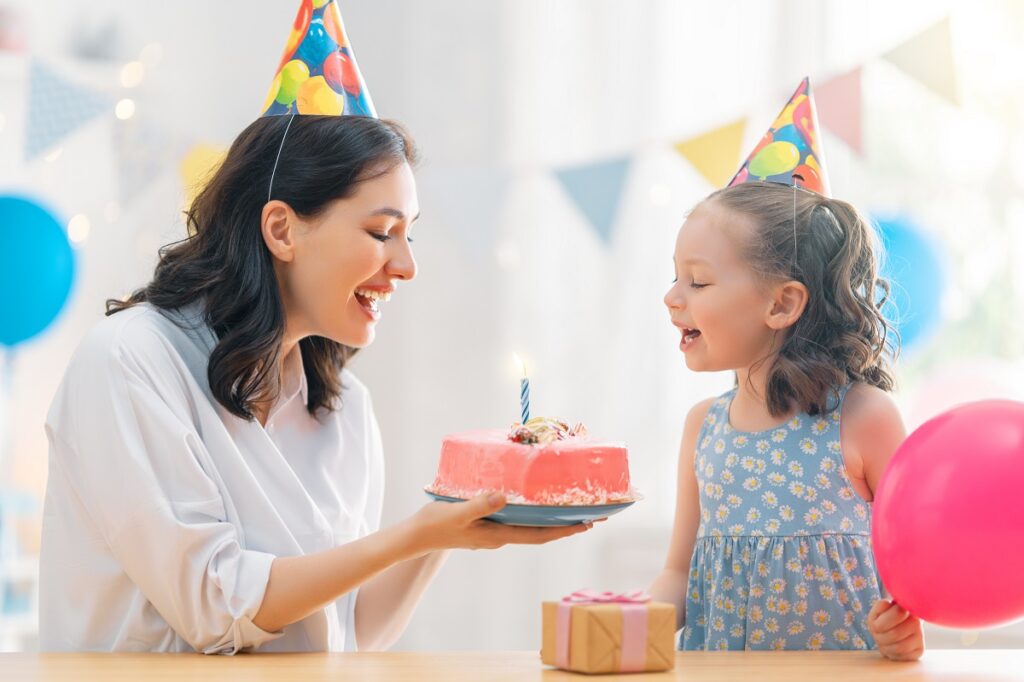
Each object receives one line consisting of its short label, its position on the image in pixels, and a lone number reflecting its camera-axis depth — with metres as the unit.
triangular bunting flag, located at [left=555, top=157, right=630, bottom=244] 3.01
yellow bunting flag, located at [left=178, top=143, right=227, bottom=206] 2.93
